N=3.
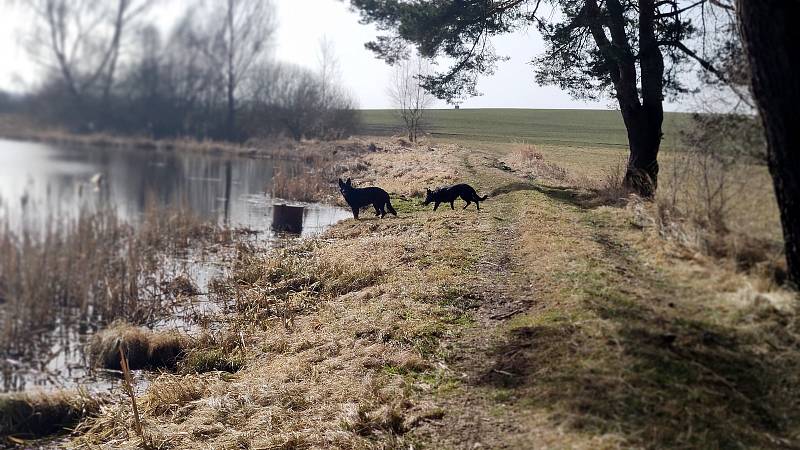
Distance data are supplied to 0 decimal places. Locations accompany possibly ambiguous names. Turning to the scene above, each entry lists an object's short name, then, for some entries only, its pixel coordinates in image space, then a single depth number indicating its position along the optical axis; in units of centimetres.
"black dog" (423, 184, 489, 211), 1380
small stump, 1844
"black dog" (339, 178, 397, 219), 1595
